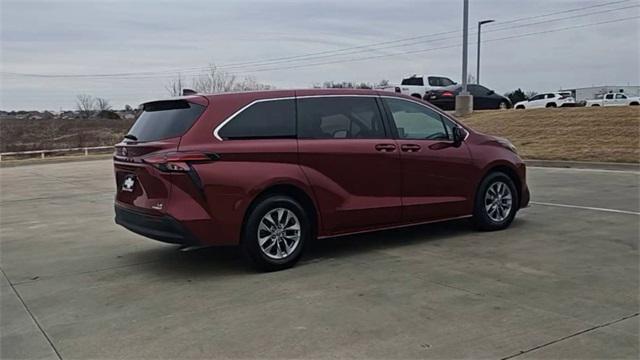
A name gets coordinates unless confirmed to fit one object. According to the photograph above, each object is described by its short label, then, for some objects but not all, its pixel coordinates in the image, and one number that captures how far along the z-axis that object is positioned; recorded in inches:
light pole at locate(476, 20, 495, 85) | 1845.7
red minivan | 225.3
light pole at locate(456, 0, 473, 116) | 1077.4
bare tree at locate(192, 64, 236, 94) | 2339.9
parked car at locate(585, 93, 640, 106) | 1605.4
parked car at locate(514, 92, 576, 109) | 1488.7
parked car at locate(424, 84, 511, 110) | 1209.6
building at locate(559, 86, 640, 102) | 2578.2
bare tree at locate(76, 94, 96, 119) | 2671.3
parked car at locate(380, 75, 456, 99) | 1187.3
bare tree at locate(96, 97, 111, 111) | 3085.6
